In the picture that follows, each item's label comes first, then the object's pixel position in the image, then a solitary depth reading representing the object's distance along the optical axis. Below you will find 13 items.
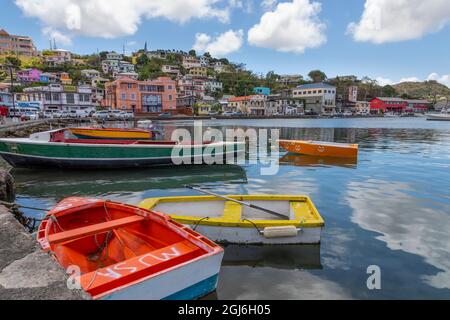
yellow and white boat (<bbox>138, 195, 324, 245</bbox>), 6.27
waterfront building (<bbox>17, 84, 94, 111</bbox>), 70.62
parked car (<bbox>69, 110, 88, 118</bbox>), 60.81
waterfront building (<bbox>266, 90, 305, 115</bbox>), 102.53
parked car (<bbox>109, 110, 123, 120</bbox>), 63.53
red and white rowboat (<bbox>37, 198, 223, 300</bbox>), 3.55
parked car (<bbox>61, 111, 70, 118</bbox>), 59.39
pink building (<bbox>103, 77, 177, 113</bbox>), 76.69
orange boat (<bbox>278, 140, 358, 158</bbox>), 18.56
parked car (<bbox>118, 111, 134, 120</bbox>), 64.56
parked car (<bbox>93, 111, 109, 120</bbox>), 60.80
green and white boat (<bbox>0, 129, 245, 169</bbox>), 14.67
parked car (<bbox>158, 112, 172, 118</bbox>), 72.90
